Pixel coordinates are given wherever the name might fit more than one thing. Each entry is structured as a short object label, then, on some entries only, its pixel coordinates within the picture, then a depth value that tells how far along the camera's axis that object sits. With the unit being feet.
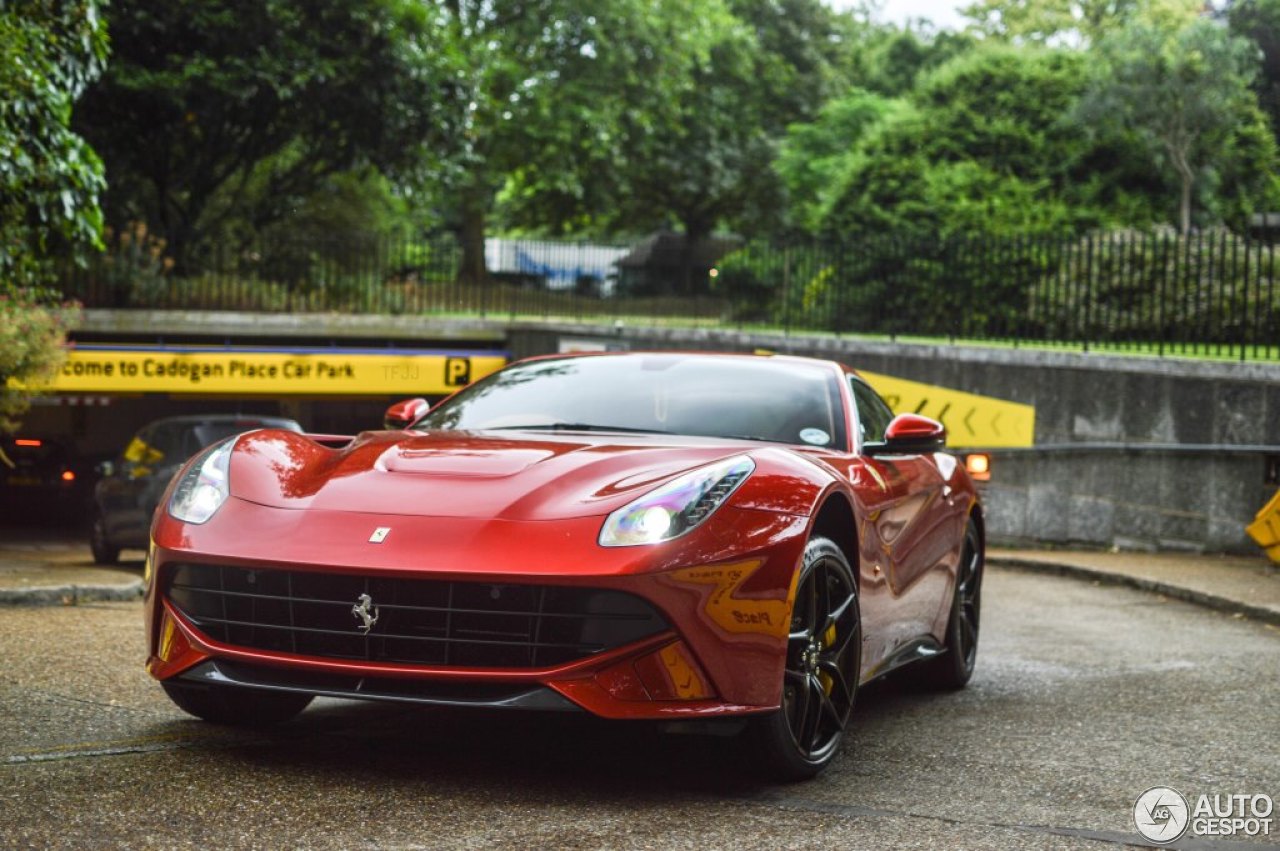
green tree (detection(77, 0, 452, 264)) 82.58
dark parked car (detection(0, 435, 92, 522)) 82.12
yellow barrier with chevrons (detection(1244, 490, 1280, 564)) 48.39
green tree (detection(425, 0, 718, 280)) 126.11
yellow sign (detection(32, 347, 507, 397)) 75.82
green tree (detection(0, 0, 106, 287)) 37.09
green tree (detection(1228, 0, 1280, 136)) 126.31
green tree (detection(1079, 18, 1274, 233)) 92.32
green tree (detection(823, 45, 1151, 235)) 89.92
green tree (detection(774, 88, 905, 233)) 155.53
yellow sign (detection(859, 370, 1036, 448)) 61.21
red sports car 15.30
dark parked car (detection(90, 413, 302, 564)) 50.65
